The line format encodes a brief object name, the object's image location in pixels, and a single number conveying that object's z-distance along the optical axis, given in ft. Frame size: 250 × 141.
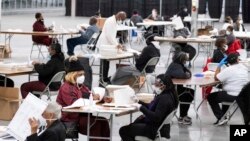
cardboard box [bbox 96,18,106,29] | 71.71
